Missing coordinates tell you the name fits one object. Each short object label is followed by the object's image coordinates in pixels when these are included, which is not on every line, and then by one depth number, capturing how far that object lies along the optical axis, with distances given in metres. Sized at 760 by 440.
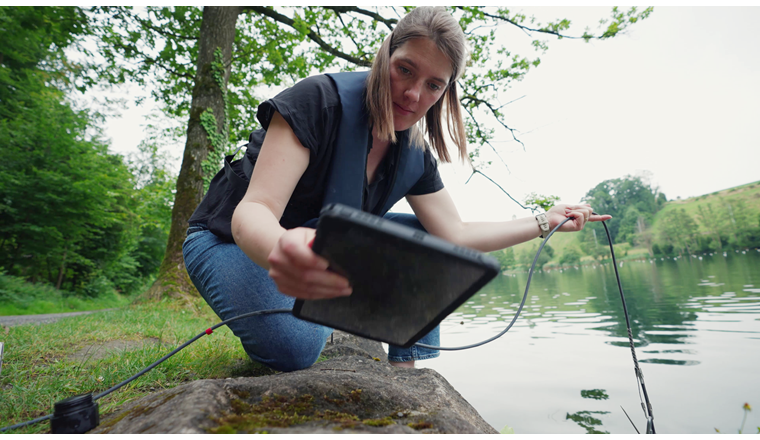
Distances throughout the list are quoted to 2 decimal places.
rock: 0.88
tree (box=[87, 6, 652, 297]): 5.71
